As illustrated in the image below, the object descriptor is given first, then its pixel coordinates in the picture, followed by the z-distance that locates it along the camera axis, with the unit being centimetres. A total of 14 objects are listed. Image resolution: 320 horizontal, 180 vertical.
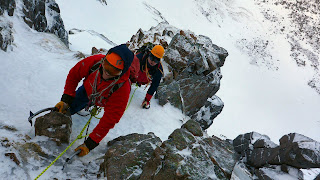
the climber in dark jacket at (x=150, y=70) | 540
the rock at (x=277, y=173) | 919
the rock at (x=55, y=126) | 305
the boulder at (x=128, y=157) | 280
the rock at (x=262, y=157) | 1010
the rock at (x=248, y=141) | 1176
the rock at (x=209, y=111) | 1281
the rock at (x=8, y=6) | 655
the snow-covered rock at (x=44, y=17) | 845
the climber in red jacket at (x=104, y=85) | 268
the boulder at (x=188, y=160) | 258
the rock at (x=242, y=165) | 1134
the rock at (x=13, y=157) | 248
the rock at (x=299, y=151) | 859
